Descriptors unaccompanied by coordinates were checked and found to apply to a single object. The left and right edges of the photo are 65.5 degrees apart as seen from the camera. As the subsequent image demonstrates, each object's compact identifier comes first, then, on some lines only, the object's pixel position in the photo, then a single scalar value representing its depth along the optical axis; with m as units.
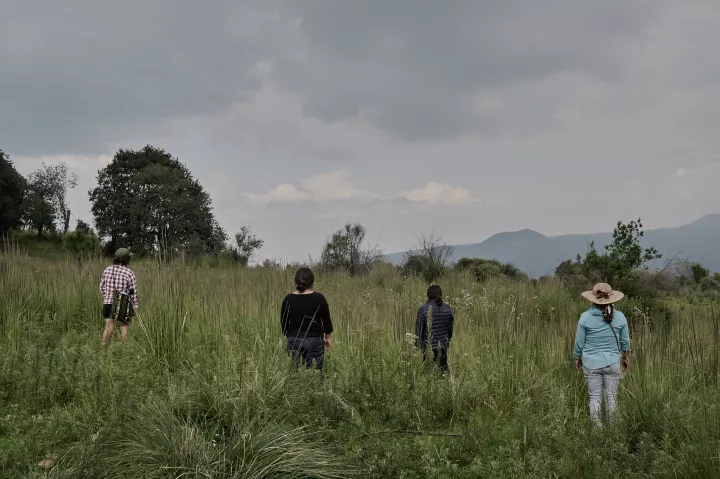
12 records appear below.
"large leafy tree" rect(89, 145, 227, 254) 33.85
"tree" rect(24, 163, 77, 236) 58.96
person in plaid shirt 8.30
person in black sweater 6.14
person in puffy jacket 7.31
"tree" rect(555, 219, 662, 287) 16.03
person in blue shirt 5.94
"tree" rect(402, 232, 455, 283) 18.83
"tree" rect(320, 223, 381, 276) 21.61
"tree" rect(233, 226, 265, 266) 42.79
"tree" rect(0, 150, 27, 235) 40.40
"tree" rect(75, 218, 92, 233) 56.58
